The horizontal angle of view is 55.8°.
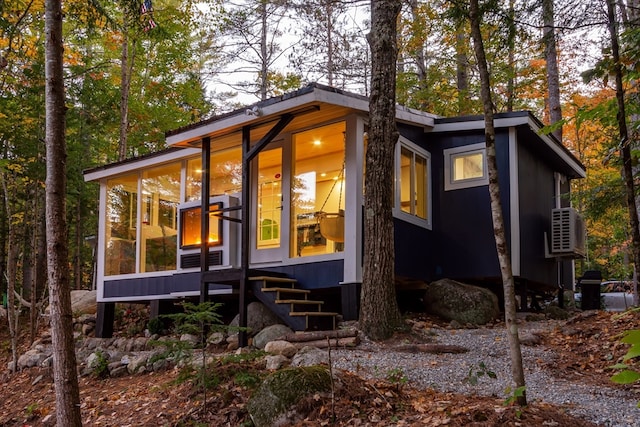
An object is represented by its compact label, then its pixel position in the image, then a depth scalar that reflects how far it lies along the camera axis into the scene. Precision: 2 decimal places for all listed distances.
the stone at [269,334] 7.72
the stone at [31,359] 9.24
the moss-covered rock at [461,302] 8.67
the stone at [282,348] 6.34
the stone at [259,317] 8.65
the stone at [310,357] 5.79
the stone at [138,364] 7.75
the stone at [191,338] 8.99
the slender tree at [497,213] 4.23
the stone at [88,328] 11.86
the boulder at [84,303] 12.84
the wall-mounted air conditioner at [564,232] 10.73
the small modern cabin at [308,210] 8.46
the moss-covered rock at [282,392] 4.72
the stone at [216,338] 8.72
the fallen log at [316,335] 6.86
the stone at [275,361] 5.91
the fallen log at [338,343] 6.75
